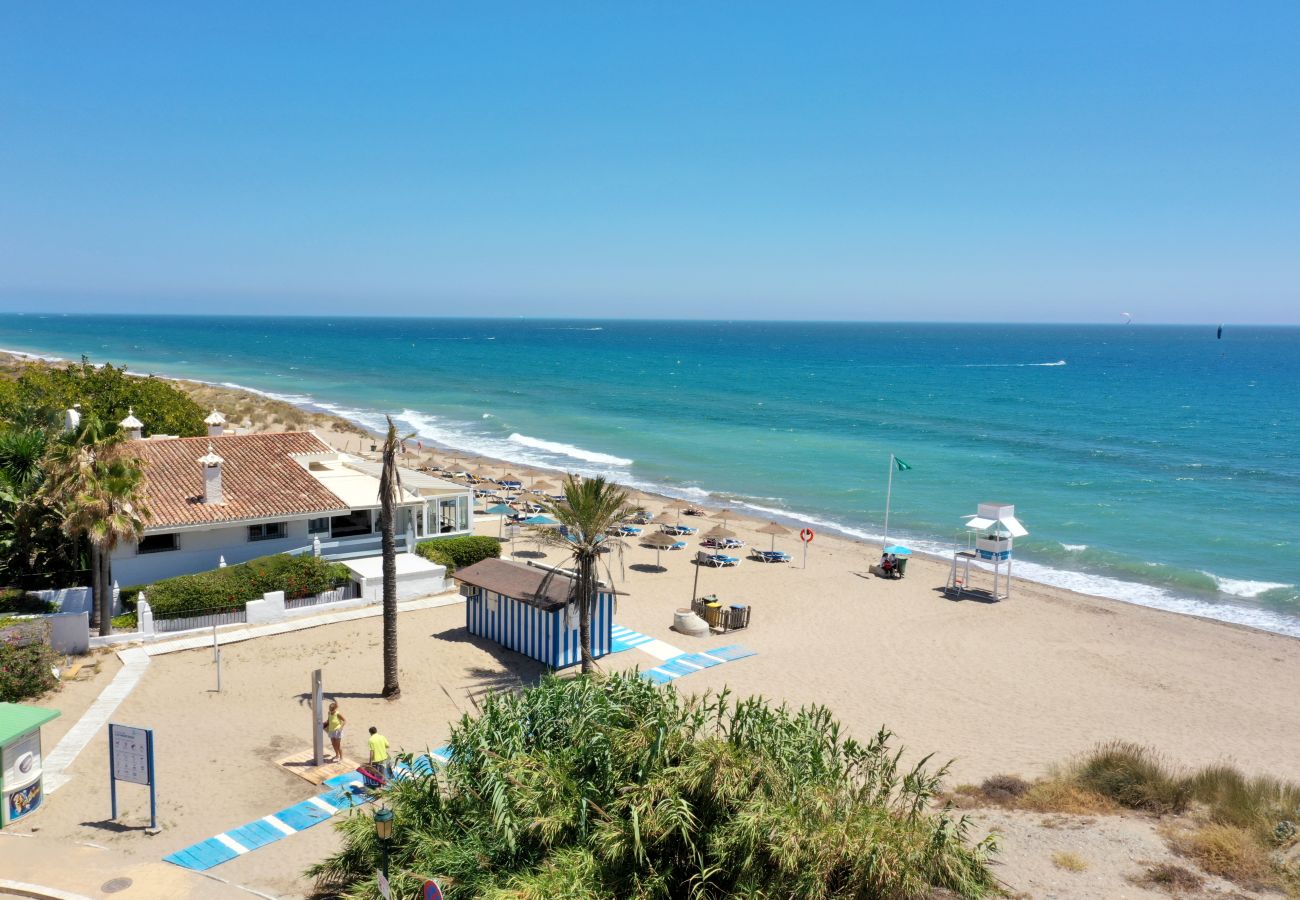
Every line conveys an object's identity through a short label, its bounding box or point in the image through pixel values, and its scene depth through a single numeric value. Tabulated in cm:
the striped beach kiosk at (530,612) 1972
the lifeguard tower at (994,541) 2967
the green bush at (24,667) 1606
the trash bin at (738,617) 2405
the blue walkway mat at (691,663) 1966
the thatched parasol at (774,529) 3316
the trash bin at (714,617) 2384
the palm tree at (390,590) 1723
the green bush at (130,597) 2117
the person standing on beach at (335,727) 1470
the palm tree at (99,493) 1891
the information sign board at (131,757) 1225
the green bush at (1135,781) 1362
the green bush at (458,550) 2581
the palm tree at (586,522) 1783
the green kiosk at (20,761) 1220
